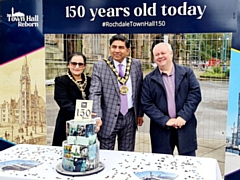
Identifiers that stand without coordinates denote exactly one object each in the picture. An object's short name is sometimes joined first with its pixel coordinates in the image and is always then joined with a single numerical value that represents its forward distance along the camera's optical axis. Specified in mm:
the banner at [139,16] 2366
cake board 1531
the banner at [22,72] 2842
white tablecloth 1523
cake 1516
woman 2646
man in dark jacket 2428
